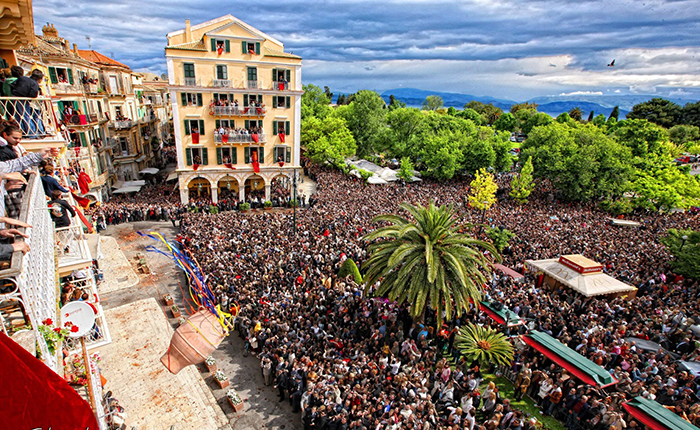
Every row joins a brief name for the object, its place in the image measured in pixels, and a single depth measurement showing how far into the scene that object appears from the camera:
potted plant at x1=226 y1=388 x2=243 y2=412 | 13.27
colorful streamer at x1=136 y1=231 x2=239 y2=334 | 9.68
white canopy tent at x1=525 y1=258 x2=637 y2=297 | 18.48
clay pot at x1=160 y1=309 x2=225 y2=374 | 9.30
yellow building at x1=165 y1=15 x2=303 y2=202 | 31.41
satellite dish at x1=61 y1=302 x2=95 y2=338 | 8.87
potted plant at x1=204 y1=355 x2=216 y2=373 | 15.12
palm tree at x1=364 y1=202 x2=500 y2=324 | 14.59
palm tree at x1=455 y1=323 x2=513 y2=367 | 14.38
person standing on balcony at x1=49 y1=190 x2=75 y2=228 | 10.11
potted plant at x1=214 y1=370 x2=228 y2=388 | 14.45
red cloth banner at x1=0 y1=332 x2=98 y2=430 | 2.92
